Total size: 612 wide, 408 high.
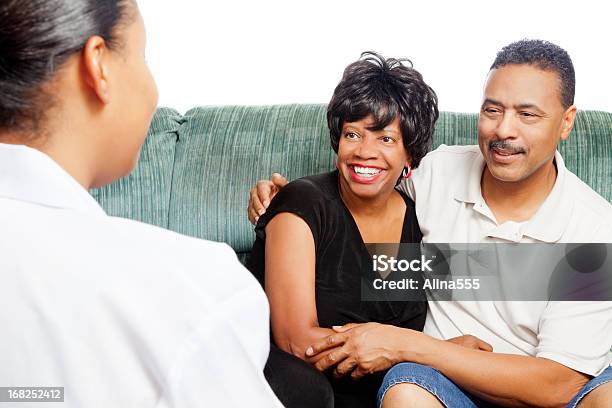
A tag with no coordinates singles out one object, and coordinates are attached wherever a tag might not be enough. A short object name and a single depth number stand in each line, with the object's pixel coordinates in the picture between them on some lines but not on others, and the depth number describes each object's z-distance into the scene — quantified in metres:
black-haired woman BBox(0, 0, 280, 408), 0.58
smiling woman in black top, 1.73
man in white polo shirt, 1.64
